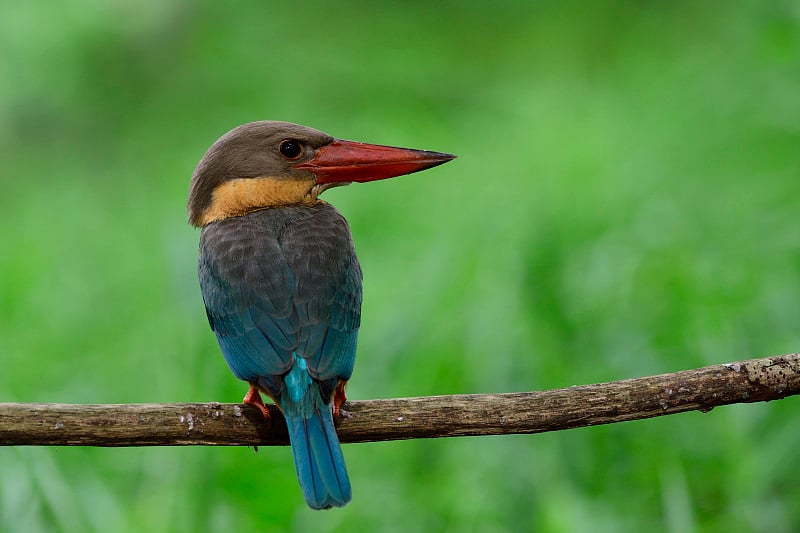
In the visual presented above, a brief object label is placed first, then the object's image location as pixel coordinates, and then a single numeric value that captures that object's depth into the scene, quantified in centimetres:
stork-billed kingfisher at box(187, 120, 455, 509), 493
